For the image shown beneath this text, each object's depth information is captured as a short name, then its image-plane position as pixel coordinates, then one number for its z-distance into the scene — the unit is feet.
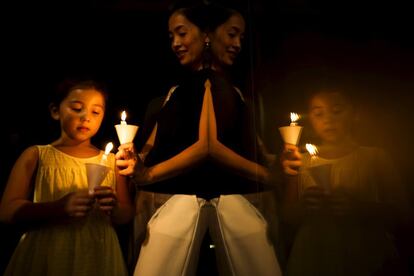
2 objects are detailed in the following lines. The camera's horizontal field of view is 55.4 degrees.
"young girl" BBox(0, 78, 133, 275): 5.23
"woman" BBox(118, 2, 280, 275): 5.47
